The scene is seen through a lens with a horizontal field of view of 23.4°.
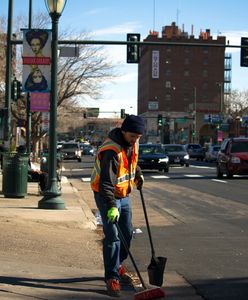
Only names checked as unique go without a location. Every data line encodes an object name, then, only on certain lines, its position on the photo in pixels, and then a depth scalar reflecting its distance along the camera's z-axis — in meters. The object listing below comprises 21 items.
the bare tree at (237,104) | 102.45
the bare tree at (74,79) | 43.69
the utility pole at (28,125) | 30.00
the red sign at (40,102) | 24.72
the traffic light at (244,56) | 25.72
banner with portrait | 15.67
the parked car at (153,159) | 32.03
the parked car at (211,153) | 54.92
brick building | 146.75
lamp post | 13.85
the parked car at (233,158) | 27.25
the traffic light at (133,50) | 24.42
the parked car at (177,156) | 41.75
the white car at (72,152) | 58.66
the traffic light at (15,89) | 29.36
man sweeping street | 6.23
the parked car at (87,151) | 86.30
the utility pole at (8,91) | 23.75
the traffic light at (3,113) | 23.52
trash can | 16.31
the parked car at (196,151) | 64.19
